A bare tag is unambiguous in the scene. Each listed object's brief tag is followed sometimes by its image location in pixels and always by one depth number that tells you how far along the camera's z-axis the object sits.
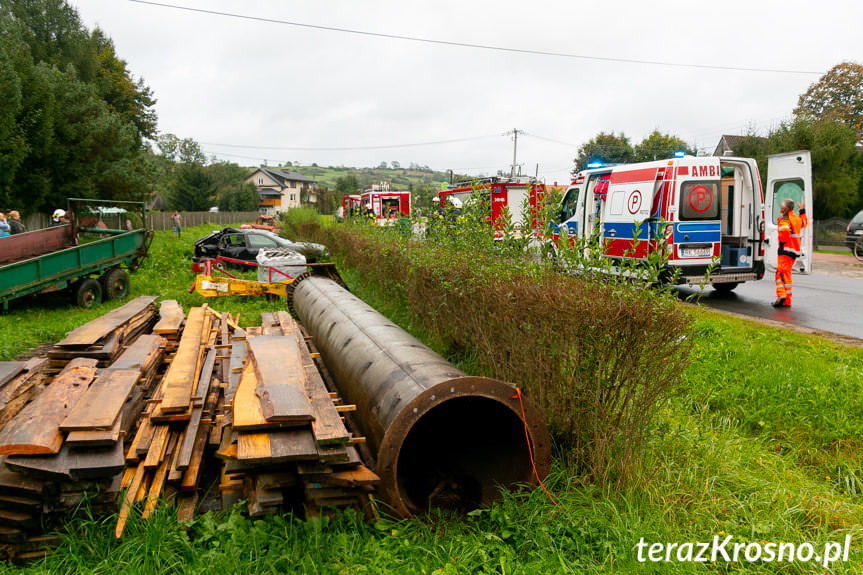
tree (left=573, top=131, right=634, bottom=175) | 52.88
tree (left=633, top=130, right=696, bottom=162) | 49.59
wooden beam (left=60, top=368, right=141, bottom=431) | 3.27
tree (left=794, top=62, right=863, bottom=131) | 43.78
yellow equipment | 10.42
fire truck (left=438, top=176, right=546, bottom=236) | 17.19
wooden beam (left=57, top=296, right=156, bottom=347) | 5.49
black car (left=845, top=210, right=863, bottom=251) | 19.30
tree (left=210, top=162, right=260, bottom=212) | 64.94
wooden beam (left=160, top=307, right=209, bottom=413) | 3.97
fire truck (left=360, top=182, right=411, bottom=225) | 26.56
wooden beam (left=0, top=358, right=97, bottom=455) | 2.98
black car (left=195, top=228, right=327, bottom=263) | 16.00
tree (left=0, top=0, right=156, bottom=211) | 17.89
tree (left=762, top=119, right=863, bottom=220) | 24.00
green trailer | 8.93
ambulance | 8.93
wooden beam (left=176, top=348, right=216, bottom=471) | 3.56
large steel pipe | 3.09
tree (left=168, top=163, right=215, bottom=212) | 54.62
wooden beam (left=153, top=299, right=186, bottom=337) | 6.52
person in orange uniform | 8.93
